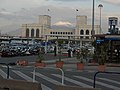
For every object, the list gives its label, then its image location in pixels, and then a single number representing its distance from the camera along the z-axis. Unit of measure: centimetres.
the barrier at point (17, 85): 1181
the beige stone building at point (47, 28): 15512
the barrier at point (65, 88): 1033
